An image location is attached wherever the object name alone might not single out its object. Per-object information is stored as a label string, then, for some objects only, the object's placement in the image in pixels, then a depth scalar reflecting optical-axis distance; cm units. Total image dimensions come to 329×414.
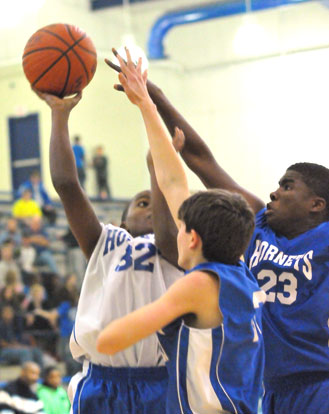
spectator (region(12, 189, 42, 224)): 1566
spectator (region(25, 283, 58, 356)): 1276
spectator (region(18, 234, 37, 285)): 1402
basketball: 406
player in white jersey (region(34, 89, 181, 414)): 367
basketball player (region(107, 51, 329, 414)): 396
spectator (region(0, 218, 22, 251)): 1482
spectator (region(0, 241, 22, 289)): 1391
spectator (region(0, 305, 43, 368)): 1273
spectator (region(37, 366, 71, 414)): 1008
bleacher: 1511
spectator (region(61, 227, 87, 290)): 1480
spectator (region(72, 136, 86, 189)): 1700
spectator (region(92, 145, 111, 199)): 1736
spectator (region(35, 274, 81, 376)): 1230
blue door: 1908
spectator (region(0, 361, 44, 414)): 1019
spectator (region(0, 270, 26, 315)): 1312
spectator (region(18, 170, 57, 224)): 1639
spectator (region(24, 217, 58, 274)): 1466
